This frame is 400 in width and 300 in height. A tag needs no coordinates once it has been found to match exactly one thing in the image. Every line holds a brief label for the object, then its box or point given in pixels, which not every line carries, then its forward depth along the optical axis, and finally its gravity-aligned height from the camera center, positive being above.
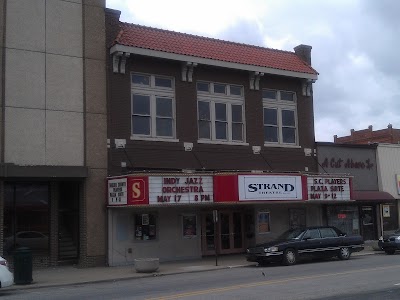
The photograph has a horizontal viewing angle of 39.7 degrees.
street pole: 23.36 -0.55
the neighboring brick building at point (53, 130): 22.30 +3.81
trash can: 18.25 -1.45
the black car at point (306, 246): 22.27 -1.22
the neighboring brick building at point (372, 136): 62.97 +9.45
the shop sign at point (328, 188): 26.59 +1.37
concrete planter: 20.70 -1.64
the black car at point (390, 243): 26.02 -1.34
